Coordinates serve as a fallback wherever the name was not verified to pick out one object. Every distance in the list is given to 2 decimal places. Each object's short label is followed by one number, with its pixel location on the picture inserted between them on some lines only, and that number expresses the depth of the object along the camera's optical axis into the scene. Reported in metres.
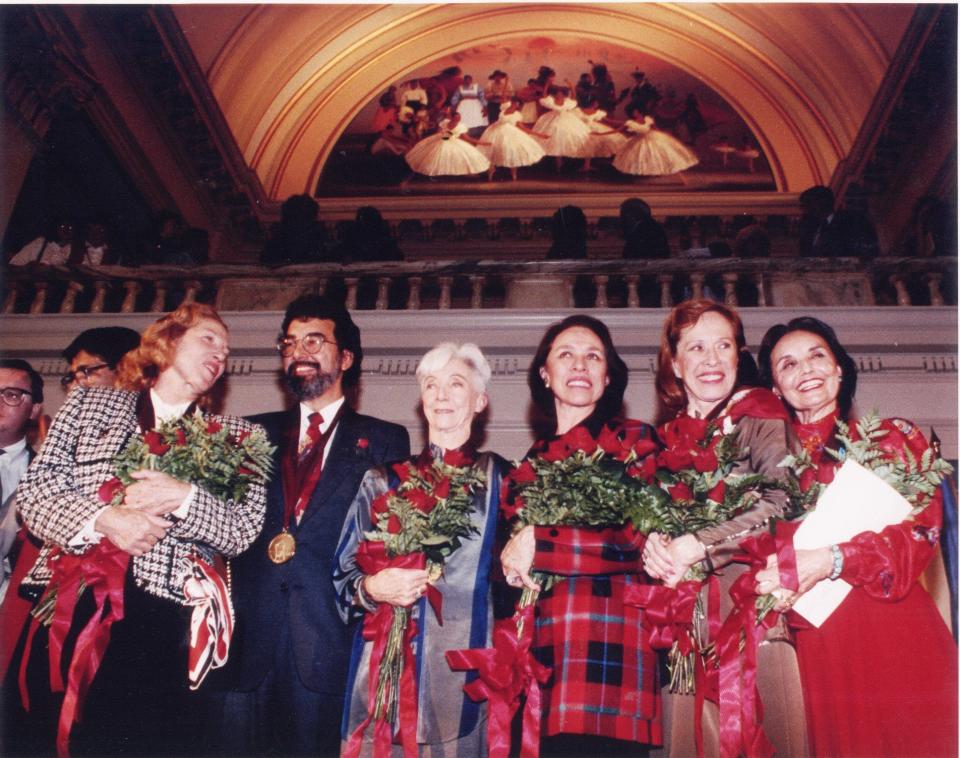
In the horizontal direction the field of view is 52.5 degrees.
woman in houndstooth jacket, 3.54
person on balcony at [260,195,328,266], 6.05
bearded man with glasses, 3.58
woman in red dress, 3.15
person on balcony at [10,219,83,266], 6.33
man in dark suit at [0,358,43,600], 4.39
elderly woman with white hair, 3.38
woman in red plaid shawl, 3.20
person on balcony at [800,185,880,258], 5.83
